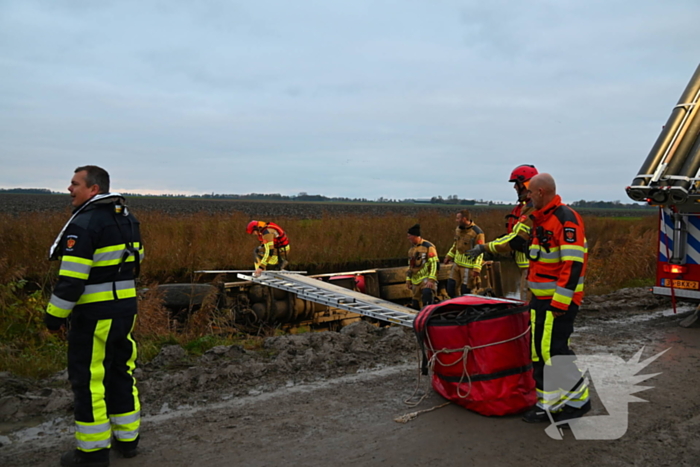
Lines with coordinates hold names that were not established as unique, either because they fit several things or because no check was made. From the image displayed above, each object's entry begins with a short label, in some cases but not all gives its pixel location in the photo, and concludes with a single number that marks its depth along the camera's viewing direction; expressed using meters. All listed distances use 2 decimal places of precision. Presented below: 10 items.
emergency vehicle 8.02
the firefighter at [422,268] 10.59
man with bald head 4.40
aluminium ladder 8.25
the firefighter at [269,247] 12.36
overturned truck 10.90
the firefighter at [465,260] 10.66
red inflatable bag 4.61
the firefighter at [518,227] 5.92
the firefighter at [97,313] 3.63
